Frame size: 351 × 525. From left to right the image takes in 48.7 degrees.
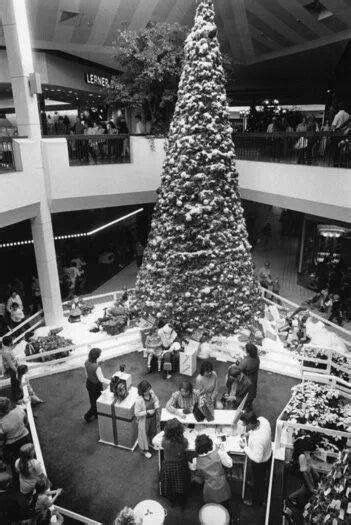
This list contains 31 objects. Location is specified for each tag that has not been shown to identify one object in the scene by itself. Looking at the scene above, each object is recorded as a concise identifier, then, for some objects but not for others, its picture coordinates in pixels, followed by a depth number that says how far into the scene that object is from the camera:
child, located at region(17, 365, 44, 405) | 7.27
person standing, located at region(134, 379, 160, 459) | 6.07
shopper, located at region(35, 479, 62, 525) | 4.46
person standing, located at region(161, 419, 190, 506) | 5.07
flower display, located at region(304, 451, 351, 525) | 3.00
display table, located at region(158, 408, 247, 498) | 5.48
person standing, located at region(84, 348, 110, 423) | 6.78
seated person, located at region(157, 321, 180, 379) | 8.48
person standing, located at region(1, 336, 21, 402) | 7.13
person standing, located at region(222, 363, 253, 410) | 6.64
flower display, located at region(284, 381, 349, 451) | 5.88
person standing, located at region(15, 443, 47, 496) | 4.87
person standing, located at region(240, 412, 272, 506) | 5.14
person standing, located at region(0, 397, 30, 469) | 5.77
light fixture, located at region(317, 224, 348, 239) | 13.78
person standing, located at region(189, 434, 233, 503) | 4.93
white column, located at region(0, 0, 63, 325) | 9.55
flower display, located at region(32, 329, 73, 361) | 9.27
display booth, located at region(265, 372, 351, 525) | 5.65
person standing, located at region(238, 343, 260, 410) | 6.88
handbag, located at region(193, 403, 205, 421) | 5.88
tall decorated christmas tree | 8.70
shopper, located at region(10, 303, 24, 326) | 10.48
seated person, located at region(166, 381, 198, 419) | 6.09
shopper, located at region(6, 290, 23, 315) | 10.54
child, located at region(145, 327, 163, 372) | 8.64
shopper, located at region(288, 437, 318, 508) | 4.95
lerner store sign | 17.31
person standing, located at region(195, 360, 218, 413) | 6.50
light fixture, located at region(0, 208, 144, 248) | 14.62
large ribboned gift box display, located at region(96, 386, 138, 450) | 6.29
